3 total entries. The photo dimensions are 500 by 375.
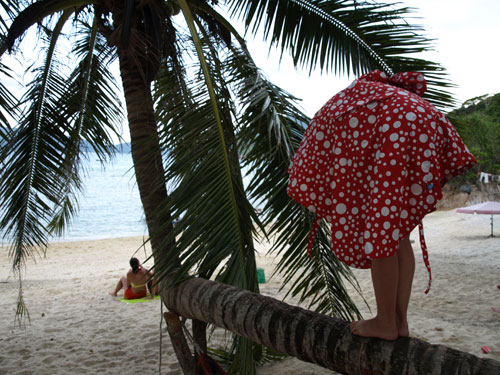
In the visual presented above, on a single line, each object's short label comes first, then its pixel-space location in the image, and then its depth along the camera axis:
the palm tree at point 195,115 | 2.76
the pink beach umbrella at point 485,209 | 12.65
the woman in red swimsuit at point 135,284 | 7.37
